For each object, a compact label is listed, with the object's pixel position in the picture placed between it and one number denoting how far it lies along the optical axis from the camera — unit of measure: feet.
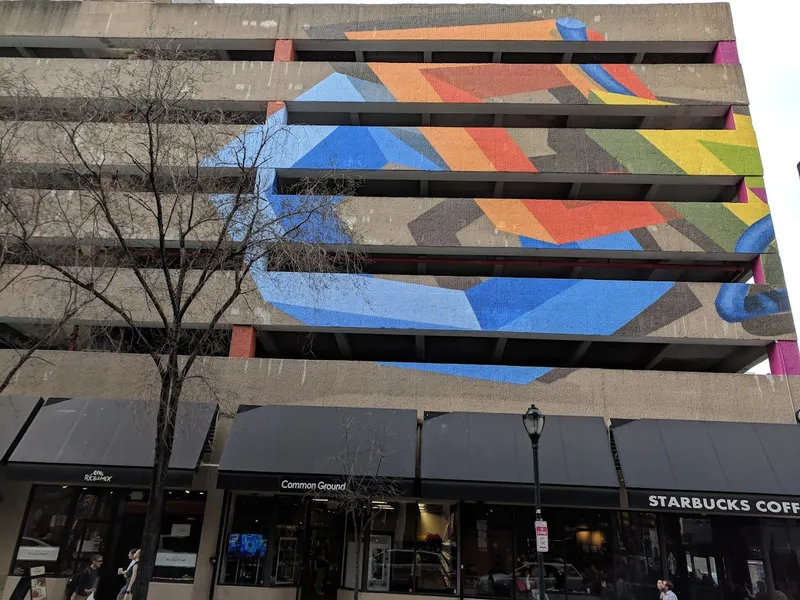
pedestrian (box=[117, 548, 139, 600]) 41.24
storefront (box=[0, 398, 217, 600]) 46.01
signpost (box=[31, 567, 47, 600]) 40.09
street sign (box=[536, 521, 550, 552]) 35.53
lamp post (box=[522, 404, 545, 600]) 37.76
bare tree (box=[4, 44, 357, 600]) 36.86
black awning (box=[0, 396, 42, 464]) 47.11
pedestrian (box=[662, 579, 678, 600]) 37.47
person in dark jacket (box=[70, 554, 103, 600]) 45.11
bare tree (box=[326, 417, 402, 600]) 43.45
